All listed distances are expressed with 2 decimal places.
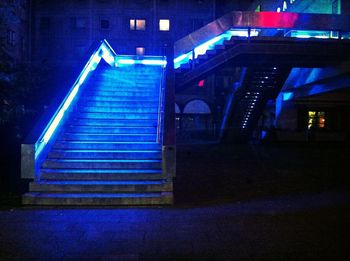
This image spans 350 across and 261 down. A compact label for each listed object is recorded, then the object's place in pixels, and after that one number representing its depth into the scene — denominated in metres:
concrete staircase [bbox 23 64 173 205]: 7.20
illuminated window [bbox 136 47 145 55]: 41.06
